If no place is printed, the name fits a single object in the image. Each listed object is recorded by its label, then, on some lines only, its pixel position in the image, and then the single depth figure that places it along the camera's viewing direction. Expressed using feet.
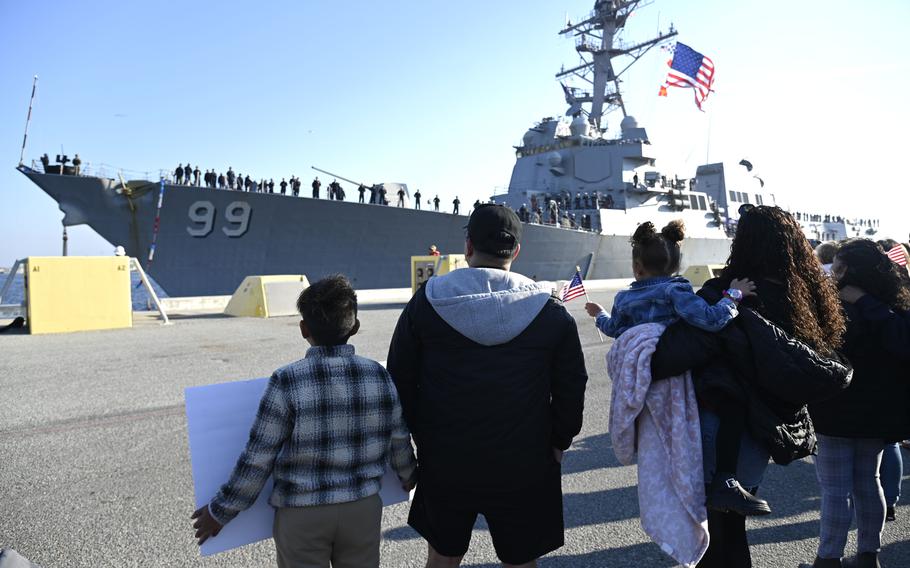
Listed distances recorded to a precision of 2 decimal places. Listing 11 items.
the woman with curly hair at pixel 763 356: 6.17
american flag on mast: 65.46
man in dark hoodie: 6.09
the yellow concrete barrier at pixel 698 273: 67.15
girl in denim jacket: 6.31
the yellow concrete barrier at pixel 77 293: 31.17
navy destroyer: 63.21
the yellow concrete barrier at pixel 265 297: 42.19
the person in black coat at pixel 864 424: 8.30
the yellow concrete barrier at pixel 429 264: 50.16
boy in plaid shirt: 5.76
